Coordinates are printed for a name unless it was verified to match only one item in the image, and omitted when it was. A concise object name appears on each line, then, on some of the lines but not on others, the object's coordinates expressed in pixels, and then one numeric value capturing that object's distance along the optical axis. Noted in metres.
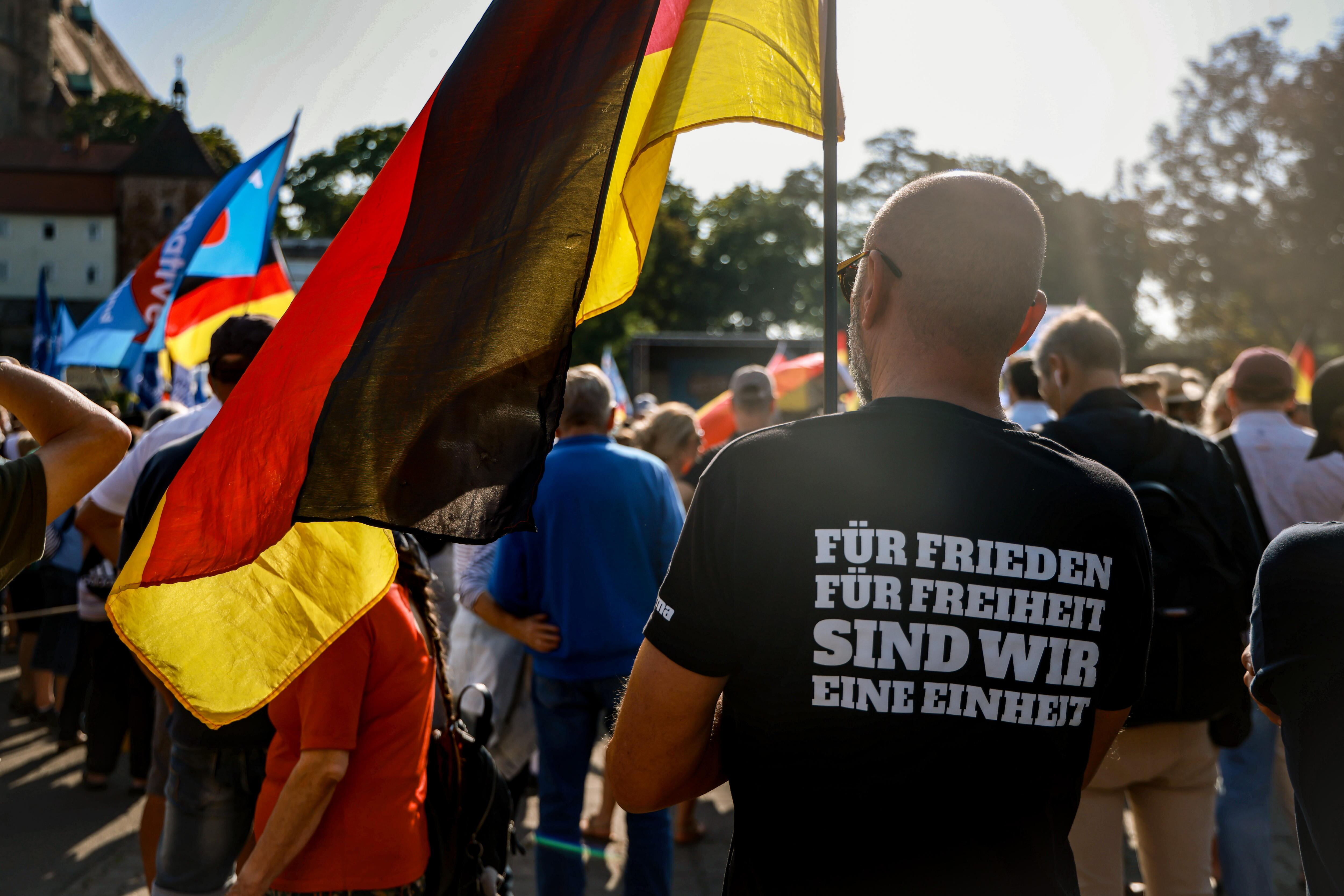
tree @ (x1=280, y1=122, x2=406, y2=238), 49.97
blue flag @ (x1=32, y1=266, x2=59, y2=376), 13.88
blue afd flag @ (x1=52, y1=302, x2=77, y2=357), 14.06
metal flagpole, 1.94
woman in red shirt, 2.21
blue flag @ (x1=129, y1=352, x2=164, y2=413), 12.55
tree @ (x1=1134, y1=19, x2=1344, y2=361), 30.97
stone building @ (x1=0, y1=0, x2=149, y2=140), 69.94
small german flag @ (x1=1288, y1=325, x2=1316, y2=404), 10.48
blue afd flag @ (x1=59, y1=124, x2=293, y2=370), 7.30
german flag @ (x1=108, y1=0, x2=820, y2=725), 1.75
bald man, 1.45
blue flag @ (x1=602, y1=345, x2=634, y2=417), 13.94
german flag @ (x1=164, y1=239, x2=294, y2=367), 7.18
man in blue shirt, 3.79
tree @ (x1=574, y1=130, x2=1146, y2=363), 45.81
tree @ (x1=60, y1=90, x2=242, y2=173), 73.88
